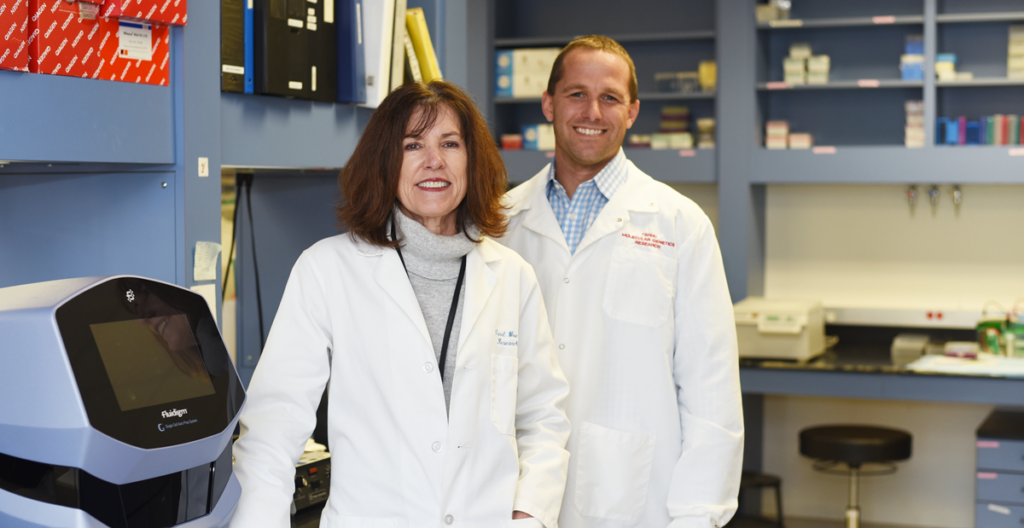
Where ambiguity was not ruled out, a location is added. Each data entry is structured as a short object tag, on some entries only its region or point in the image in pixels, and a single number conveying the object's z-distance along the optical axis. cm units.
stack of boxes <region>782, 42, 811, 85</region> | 435
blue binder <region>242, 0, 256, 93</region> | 170
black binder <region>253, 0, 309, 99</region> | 172
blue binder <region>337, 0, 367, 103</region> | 192
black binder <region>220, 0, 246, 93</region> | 166
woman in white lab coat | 135
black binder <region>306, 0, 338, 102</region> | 185
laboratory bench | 355
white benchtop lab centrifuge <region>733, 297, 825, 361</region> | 389
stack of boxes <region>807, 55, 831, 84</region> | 433
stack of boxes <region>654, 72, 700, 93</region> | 465
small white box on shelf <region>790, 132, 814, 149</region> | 435
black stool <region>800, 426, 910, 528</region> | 374
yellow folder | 216
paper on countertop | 358
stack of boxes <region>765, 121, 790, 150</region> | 438
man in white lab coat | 179
